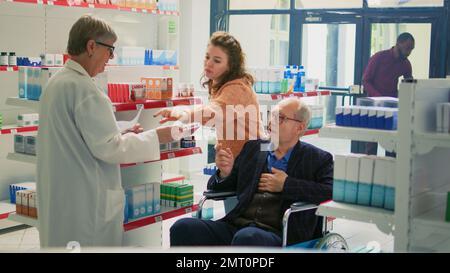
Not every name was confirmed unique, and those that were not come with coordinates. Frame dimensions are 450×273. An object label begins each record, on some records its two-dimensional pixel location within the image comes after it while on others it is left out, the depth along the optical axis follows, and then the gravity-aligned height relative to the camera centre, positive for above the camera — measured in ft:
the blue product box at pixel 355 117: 9.89 -0.53
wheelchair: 11.00 -2.83
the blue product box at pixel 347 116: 9.99 -0.54
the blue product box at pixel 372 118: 9.70 -0.54
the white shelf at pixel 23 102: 12.89 -0.55
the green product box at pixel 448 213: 9.15 -1.91
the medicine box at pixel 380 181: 9.81 -1.55
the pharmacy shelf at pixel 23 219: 12.76 -3.02
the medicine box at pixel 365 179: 9.90 -1.55
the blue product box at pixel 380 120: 9.61 -0.56
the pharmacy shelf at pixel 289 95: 19.97 -0.43
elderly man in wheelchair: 11.51 -2.04
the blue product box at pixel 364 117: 9.79 -0.53
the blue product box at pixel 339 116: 10.09 -0.53
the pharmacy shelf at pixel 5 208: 18.08 -4.03
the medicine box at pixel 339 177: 10.14 -1.56
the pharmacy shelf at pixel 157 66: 23.31 +0.51
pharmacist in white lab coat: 9.49 -1.14
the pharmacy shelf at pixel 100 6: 18.37 +2.44
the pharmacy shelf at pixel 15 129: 18.09 -1.59
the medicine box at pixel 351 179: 10.03 -1.56
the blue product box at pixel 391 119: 9.54 -0.53
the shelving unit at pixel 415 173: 9.14 -1.36
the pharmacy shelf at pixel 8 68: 17.89 +0.24
